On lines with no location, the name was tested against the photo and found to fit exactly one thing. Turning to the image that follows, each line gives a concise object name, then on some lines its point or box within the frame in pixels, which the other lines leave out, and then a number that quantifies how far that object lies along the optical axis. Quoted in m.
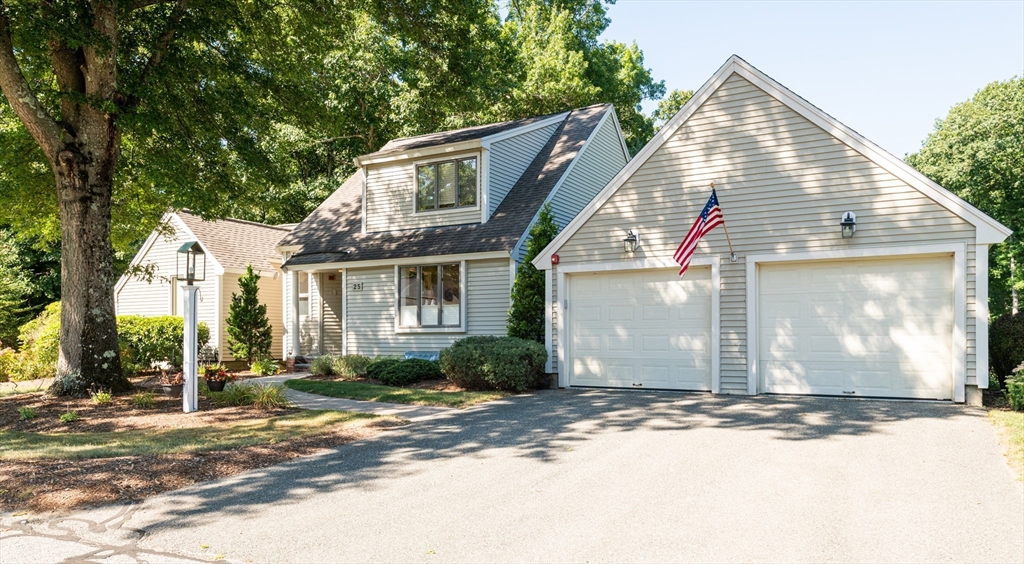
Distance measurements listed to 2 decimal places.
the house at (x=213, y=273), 20.73
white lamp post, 10.18
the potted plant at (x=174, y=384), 11.60
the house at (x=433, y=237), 16.11
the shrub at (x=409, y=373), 13.76
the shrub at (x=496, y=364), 12.15
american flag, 11.09
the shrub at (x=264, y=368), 17.53
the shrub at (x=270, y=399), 10.69
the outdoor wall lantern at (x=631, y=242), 12.20
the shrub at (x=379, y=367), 14.26
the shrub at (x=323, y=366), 16.17
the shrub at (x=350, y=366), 15.54
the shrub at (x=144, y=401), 10.55
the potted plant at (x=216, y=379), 11.90
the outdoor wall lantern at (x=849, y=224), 10.48
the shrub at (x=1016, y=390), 9.13
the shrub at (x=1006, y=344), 10.75
